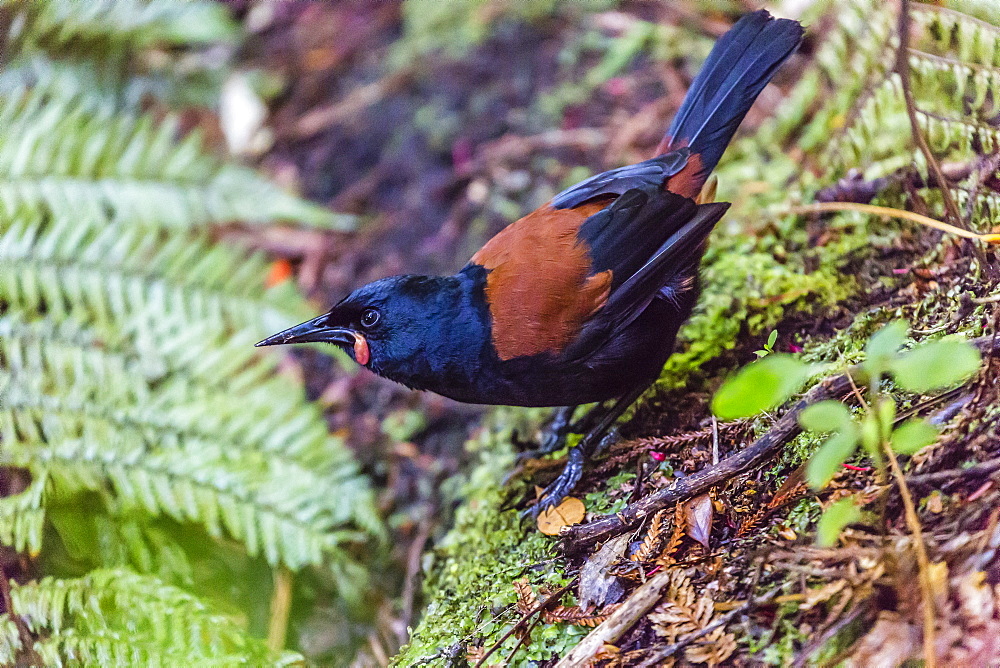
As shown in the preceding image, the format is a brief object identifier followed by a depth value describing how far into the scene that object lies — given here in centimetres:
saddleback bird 527
